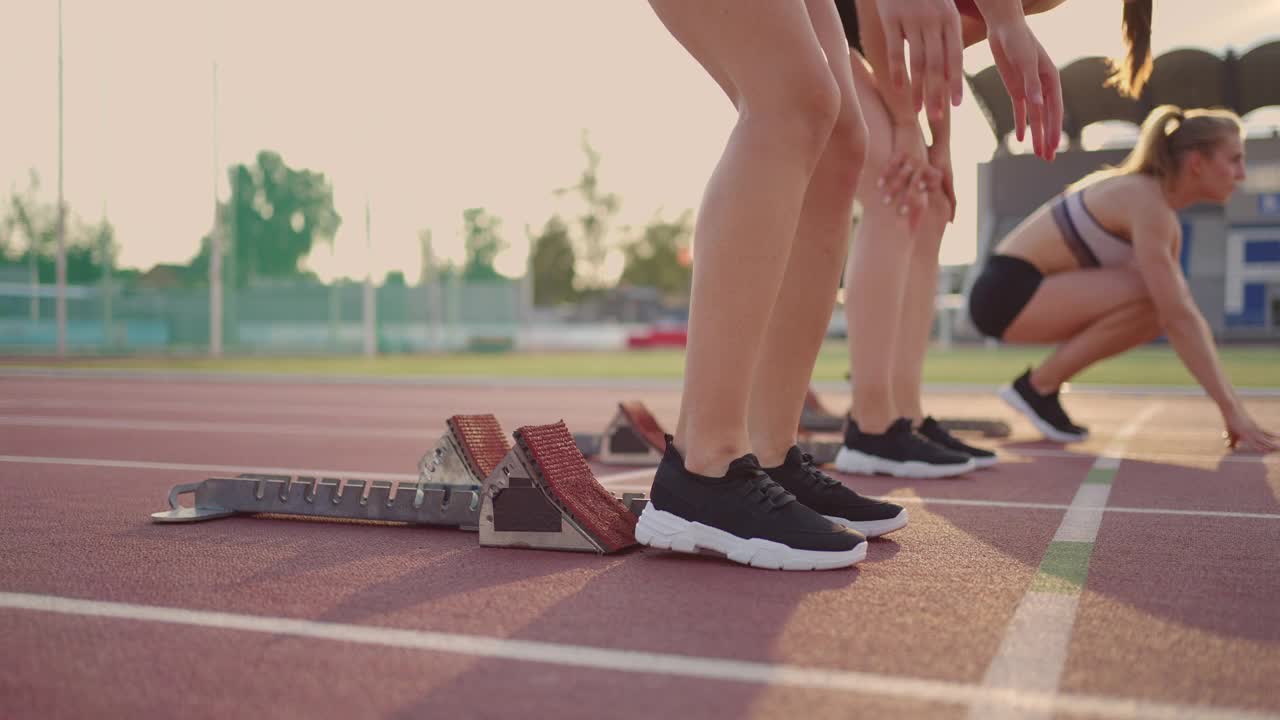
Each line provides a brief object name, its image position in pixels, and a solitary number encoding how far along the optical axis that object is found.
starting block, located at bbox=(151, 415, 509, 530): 2.91
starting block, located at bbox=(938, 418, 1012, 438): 6.09
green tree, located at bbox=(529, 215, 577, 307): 68.88
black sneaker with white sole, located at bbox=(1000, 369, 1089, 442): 5.80
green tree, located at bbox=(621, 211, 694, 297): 68.06
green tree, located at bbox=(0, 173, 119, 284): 26.53
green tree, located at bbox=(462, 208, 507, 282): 35.91
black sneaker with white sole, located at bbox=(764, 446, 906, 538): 2.81
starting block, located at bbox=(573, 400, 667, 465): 4.83
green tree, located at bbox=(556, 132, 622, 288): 65.00
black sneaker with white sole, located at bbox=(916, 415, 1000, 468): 4.57
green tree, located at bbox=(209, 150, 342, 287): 26.62
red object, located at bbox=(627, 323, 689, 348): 41.06
